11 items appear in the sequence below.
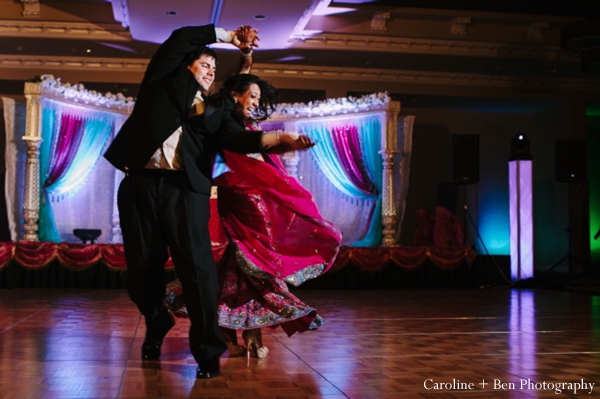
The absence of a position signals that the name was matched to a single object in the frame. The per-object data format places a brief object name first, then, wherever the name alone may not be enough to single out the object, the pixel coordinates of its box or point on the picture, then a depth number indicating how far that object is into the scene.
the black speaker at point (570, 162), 8.53
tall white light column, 8.48
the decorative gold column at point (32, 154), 8.00
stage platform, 7.34
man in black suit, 2.29
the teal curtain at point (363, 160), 9.07
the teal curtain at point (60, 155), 8.31
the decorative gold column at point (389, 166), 8.76
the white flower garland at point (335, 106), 8.88
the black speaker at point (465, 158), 8.98
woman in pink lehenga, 2.75
